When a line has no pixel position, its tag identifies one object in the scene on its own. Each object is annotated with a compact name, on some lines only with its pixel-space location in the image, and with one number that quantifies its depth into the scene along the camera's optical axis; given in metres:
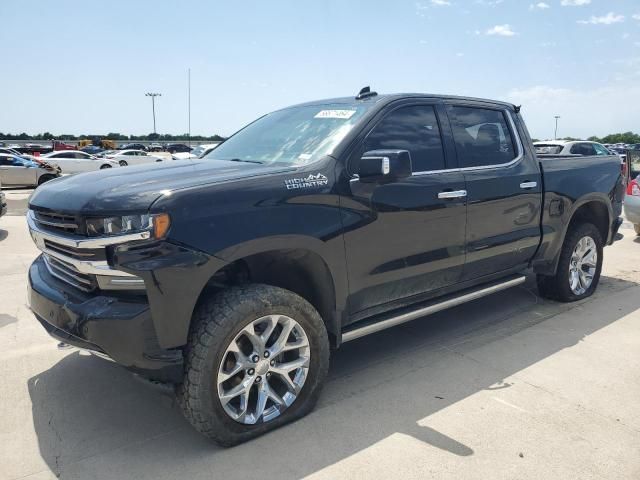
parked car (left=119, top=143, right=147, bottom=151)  60.62
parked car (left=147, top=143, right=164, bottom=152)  68.31
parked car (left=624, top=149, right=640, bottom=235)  8.88
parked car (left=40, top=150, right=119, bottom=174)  27.65
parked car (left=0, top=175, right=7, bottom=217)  9.70
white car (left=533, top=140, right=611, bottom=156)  13.83
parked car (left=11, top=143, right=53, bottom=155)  43.30
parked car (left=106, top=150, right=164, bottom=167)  33.03
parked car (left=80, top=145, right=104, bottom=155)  49.07
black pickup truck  2.60
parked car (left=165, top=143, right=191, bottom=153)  62.58
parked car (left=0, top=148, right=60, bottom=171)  20.50
